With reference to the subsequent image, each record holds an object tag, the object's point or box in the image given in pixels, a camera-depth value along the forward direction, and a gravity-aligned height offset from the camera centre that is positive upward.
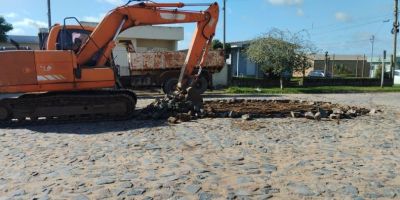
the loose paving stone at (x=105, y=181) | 6.69 -1.74
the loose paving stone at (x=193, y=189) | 6.27 -1.74
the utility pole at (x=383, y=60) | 35.75 -0.01
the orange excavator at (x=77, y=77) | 12.51 -0.48
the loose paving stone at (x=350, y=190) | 6.19 -1.74
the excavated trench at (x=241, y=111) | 13.55 -1.59
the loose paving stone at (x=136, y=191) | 6.17 -1.75
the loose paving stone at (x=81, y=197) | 6.01 -1.76
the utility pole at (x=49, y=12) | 27.37 +2.75
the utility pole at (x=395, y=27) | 38.97 +2.72
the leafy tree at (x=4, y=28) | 39.29 +2.72
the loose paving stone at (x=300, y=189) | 6.19 -1.74
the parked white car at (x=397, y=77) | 45.15 -1.65
